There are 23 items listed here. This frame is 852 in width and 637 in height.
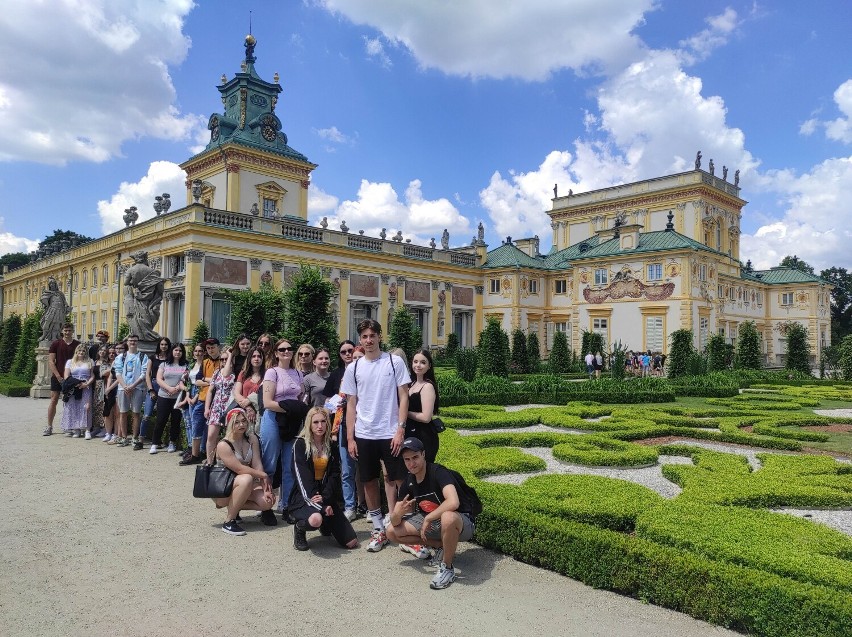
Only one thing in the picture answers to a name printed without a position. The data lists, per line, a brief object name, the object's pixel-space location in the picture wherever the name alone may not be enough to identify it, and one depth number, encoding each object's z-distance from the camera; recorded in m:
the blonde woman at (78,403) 11.80
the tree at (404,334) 28.86
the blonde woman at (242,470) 6.16
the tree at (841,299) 69.38
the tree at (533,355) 31.42
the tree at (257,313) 19.38
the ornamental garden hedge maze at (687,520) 4.17
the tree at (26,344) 27.16
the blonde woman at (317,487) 5.69
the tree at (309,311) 17.84
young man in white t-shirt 5.82
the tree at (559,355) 31.78
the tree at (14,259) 78.25
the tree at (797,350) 29.66
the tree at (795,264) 74.44
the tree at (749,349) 29.58
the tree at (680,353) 26.55
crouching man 4.96
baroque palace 29.92
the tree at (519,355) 30.58
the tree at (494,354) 24.45
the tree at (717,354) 29.77
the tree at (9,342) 33.44
